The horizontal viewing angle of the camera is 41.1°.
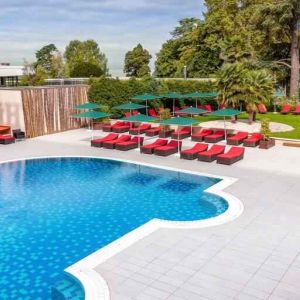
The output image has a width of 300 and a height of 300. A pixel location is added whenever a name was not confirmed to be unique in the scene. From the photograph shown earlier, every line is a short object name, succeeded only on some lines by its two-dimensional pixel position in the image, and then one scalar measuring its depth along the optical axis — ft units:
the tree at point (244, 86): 94.22
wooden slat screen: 94.63
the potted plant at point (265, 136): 79.61
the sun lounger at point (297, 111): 123.40
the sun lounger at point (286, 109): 125.08
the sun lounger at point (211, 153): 70.23
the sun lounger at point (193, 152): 71.72
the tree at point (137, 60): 304.09
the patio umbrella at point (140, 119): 81.25
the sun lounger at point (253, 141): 81.19
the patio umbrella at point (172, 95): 122.31
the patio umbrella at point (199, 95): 120.52
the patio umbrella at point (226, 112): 85.81
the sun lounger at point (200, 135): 87.19
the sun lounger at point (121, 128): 98.07
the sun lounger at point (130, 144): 79.97
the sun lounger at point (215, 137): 85.61
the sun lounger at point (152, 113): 122.05
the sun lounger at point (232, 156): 67.85
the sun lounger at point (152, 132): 93.91
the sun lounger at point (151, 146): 76.43
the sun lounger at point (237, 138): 82.79
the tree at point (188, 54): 188.44
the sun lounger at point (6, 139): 86.90
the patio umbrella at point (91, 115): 88.33
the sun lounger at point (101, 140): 83.29
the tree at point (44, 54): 366.96
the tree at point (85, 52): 358.47
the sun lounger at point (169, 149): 74.74
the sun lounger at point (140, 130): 96.68
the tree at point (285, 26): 134.41
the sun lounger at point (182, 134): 90.59
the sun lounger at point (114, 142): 81.61
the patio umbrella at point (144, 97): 113.91
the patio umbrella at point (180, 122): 74.43
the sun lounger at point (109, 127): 99.53
